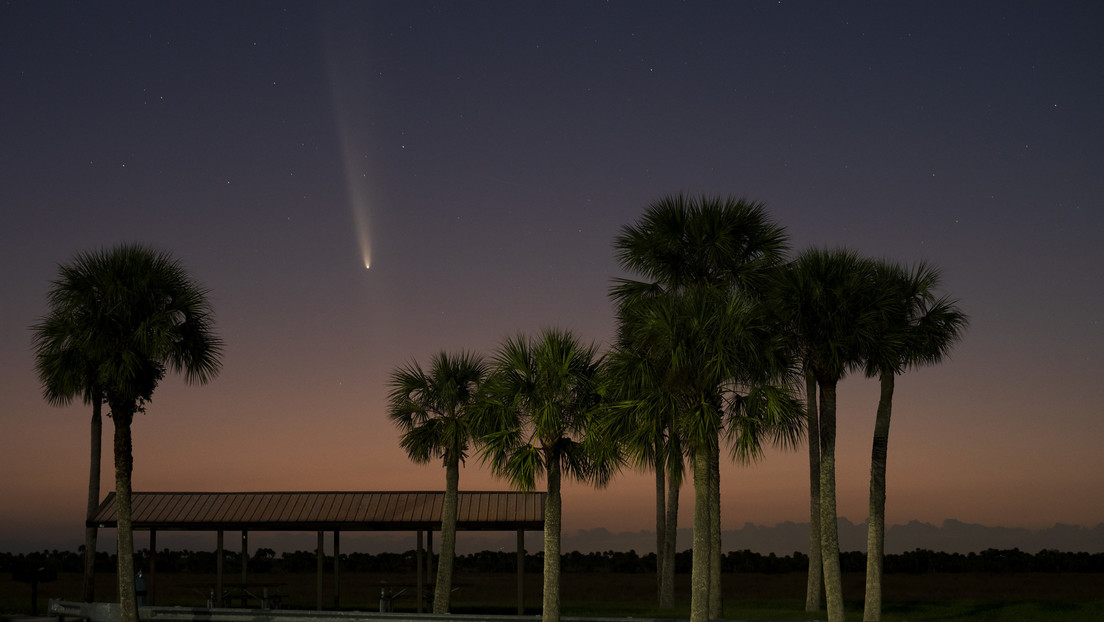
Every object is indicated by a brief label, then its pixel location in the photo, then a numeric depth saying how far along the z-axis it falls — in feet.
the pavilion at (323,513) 116.16
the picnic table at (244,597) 109.19
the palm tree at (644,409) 85.35
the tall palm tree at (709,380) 84.38
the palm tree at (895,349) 102.94
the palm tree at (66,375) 97.60
